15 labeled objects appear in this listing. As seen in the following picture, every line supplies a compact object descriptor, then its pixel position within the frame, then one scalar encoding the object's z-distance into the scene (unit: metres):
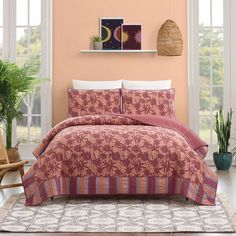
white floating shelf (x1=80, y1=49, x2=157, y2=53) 7.69
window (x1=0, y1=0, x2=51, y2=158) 7.79
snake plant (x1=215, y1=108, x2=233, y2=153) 7.38
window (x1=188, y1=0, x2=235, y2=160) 7.83
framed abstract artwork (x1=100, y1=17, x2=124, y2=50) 7.76
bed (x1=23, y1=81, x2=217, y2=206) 5.10
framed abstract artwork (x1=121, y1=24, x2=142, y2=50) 7.76
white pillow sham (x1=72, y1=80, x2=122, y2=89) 7.49
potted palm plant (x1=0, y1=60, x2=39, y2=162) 7.07
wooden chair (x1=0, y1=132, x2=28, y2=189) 5.52
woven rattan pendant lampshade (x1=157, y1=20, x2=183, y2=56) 7.49
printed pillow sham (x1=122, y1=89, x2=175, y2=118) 7.24
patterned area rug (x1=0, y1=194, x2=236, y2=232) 4.26
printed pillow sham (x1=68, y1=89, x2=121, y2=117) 7.26
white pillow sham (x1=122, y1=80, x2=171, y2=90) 7.48
